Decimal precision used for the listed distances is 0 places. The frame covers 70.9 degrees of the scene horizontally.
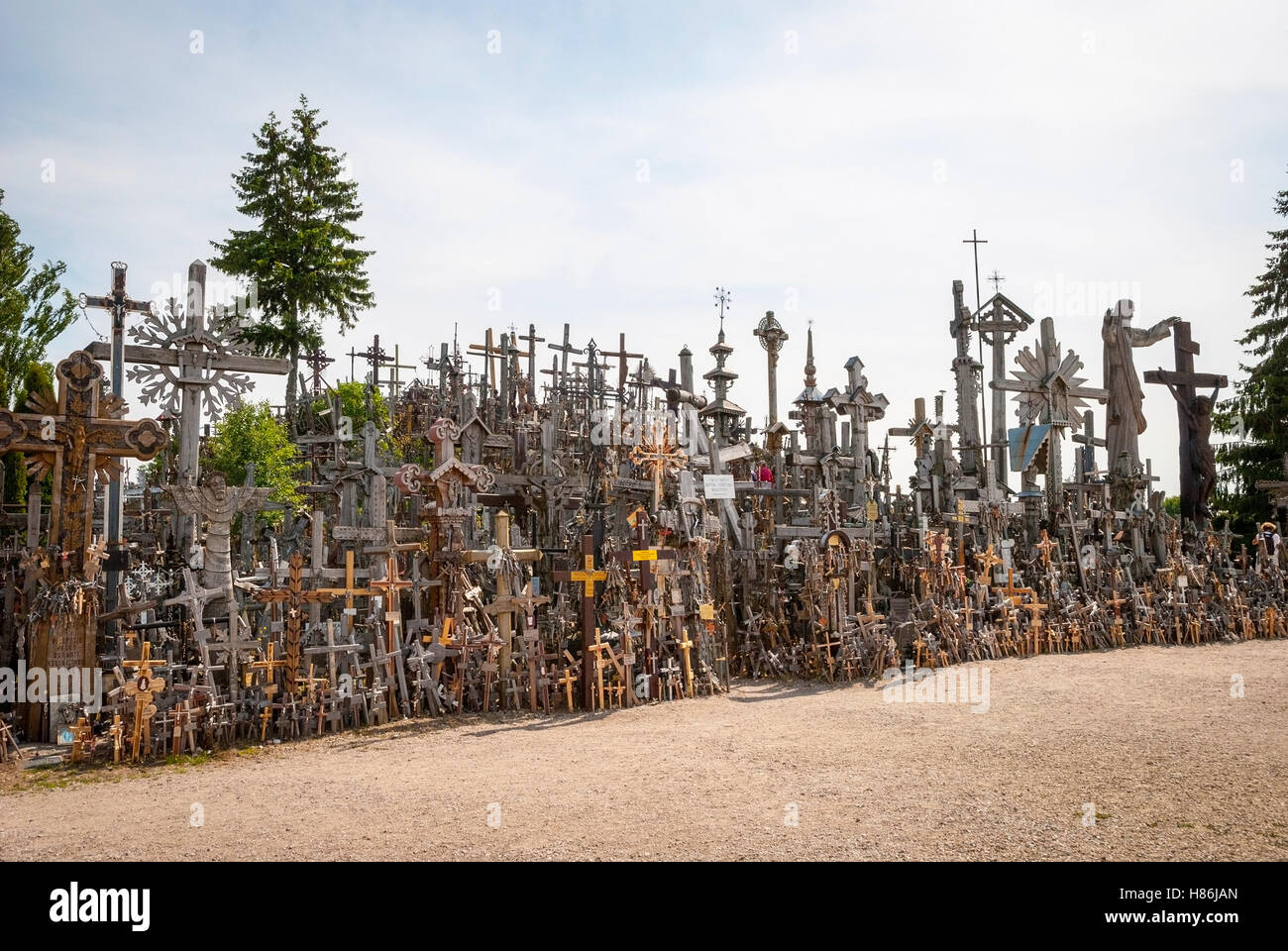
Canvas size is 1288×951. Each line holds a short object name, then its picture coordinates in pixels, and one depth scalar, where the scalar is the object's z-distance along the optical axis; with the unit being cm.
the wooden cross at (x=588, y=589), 1182
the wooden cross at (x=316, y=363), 2694
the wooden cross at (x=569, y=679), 1181
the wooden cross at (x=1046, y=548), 1750
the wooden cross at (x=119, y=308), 1362
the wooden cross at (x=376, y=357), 3047
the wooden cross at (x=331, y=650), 1046
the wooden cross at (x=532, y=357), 2806
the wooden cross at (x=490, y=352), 2859
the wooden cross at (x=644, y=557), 1250
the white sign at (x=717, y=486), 1447
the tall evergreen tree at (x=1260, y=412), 2741
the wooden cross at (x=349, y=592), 1108
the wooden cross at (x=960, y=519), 1728
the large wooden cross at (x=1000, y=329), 2331
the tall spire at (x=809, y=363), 2227
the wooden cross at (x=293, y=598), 1027
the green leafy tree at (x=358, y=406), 2784
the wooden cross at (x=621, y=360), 2926
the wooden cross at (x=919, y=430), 2306
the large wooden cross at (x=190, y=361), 1399
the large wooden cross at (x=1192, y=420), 2206
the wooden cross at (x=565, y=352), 2978
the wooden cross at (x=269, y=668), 999
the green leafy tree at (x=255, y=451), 2406
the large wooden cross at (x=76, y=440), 1032
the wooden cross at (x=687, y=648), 1273
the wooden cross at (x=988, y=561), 1647
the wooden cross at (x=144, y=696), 915
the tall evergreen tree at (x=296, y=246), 2486
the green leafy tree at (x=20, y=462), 1745
